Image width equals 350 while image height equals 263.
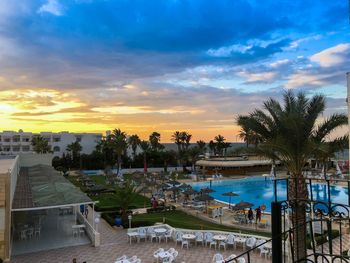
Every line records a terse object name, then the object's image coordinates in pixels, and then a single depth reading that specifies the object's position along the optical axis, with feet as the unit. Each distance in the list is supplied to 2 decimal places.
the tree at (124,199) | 77.45
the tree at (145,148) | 219.00
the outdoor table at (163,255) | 49.73
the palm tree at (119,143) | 200.23
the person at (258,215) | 78.07
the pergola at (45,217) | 60.49
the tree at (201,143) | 248.73
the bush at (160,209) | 92.65
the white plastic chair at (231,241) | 58.54
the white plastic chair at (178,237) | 61.31
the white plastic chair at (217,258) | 49.21
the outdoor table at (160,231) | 63.77
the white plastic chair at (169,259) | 49.73
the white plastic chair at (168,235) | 63.82
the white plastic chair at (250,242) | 56.90
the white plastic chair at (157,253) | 50.70
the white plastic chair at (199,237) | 60.64
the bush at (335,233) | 62.20
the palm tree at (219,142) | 266.88
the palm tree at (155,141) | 244.73
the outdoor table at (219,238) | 58.08
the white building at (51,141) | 279.08
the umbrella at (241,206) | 77.46
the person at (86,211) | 86.09
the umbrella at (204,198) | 87.28
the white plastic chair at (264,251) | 53.78
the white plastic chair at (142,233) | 64.49
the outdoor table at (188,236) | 59.82
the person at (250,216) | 79.21
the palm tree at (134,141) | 239.50
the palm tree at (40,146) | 218.18
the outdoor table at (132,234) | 63.26
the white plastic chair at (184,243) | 59.72
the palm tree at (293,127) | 39.78
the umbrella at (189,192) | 100.95
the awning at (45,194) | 58.89
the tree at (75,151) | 226.99
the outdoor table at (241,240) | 57.81
